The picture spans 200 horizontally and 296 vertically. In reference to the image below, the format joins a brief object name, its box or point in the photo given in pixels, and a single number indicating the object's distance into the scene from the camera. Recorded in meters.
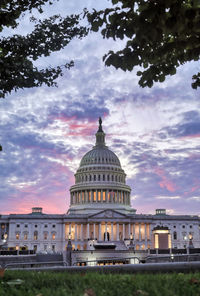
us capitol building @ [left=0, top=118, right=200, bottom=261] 123.12
